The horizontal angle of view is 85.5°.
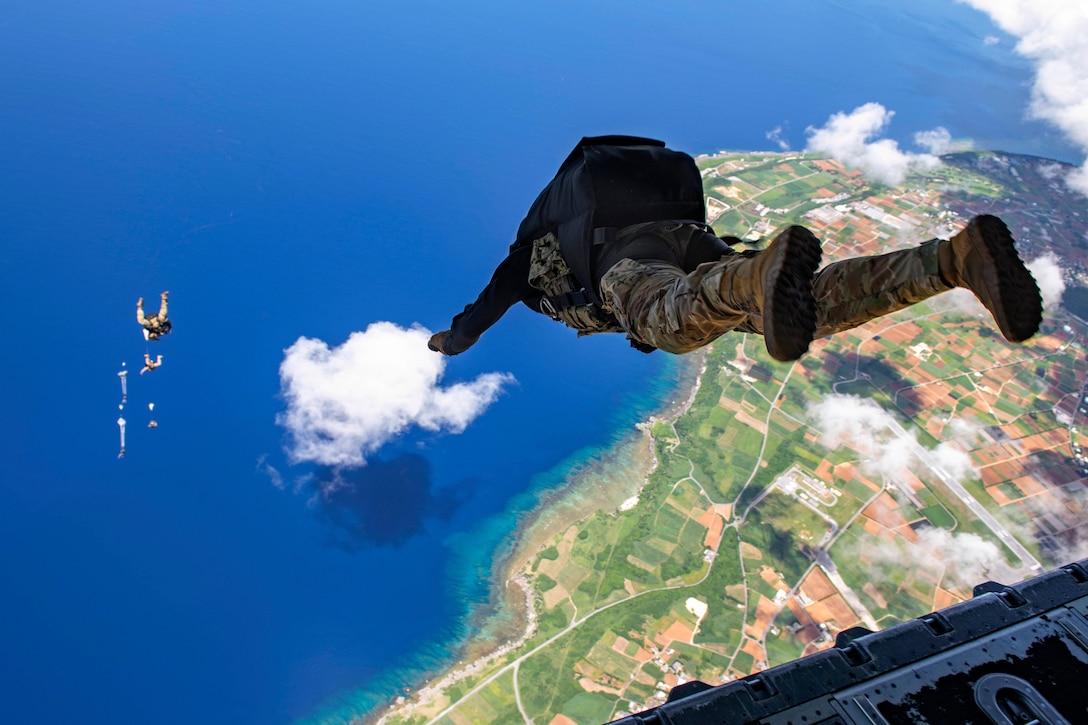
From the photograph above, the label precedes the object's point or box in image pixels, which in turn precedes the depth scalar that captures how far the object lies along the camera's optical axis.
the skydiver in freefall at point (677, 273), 1.79
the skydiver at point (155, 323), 15.77
